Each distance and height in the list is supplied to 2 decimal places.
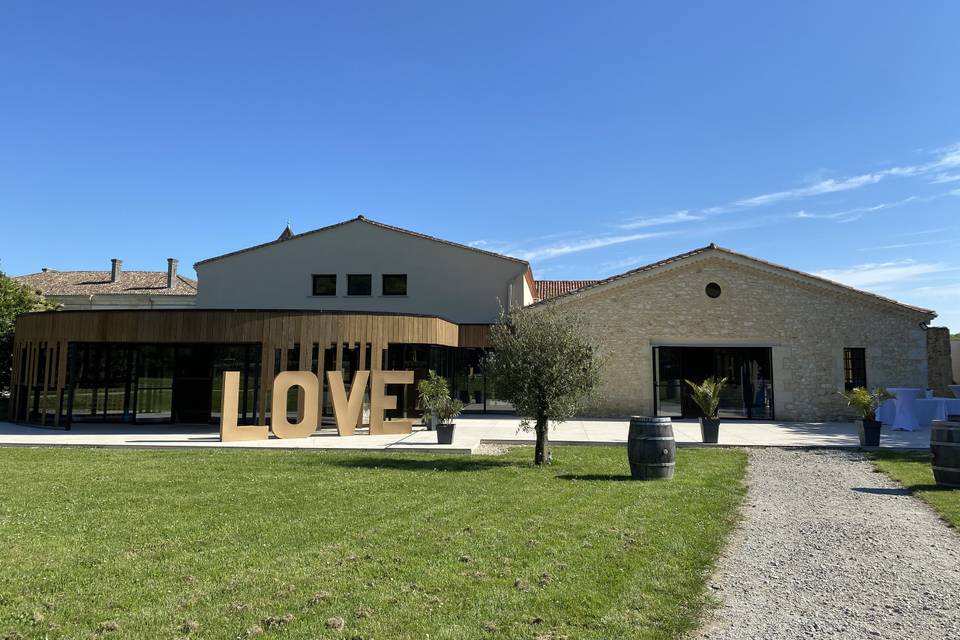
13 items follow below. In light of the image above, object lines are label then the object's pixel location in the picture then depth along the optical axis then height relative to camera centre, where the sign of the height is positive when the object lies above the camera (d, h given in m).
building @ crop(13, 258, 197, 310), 41.59 +6.58
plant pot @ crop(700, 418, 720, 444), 14.69 -1.31
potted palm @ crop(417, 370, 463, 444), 14.14 -0.68
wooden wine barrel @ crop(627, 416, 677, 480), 9.90 -1.23
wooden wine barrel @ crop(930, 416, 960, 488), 9.48 -1.18
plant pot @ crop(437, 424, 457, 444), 14.09 -1.41
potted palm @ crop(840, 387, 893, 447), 14.34 -0.92
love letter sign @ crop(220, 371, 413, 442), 14.84 -0.80
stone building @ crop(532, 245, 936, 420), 21.36 +1.63
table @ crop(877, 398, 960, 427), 17.50 -0.85
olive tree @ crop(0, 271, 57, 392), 22.11 +2.73
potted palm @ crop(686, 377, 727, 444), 14.47 -0.77
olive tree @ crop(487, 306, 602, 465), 11.23 +0.18
